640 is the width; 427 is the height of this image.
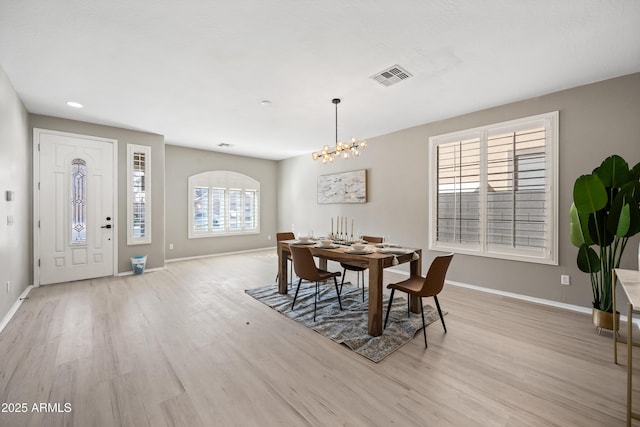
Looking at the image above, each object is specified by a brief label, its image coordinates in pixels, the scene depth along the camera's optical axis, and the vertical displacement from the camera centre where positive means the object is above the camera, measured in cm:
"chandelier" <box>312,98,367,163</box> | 330 +80
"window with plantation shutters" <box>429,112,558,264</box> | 348 +31
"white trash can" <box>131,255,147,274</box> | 490 -100
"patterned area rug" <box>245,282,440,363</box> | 245 -121
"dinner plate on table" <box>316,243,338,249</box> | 325 -44
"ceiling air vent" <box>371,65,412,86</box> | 285 +152
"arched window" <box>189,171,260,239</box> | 663 +18
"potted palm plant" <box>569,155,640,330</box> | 239 -5
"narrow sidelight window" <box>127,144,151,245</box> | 498 +31
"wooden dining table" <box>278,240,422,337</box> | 258 -54
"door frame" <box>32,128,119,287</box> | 411 +14
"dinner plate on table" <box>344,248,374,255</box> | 289 -45
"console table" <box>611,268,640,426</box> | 142 -47
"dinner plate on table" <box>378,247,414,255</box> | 289 -45
